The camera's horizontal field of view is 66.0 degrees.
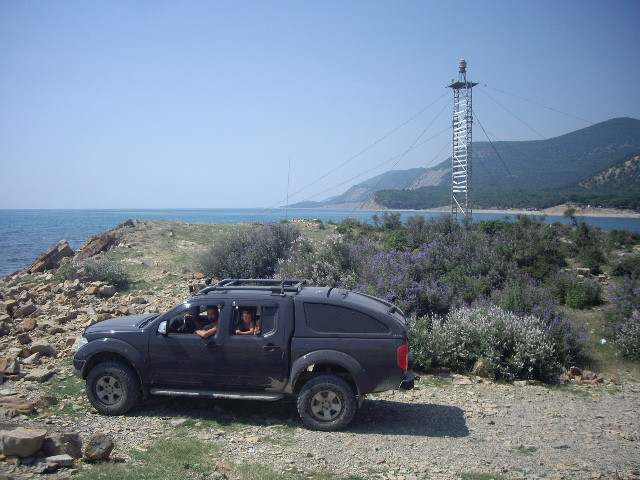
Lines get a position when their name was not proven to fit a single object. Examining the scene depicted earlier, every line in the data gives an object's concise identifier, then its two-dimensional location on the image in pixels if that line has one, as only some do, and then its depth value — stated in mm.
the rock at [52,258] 22391
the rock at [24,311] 13786
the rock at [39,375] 8688
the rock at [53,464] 4870
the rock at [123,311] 12841
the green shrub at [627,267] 16406
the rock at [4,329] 12328
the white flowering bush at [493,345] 9508
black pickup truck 6727
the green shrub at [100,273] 16922
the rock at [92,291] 15477
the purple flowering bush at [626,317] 10469
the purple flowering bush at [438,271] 12531
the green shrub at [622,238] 21886
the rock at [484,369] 9500
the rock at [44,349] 10133
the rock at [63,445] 5176
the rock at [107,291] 15570
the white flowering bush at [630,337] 10406
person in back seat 7098
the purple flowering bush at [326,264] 14258
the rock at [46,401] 7316
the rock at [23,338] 11156
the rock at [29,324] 12172
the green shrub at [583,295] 13912
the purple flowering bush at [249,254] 17688
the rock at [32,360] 9649
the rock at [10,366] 8781
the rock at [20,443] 4945
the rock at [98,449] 5242
